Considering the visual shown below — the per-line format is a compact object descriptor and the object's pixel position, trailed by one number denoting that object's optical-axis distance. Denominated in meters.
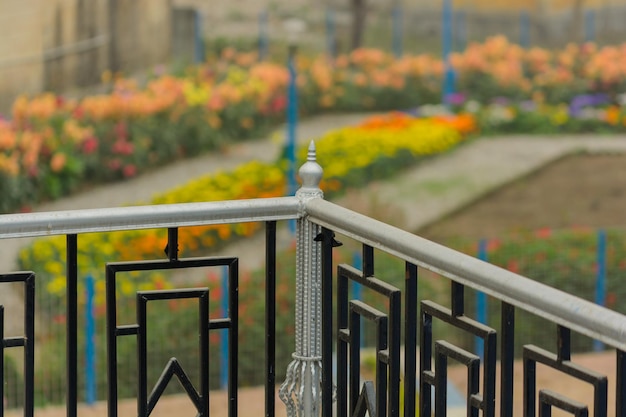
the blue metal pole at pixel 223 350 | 11.40
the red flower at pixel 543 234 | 13.48
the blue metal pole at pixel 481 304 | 12.09
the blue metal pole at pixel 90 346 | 10.76
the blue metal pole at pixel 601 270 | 13.25
